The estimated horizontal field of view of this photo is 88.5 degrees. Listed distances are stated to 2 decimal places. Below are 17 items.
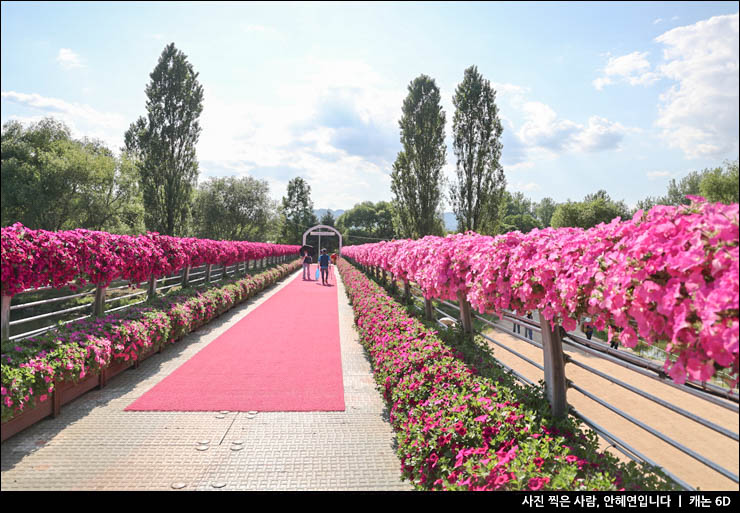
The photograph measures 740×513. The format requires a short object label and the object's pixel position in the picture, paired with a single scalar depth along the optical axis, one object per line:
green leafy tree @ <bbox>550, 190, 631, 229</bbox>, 40.75
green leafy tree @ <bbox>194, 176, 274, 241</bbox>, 40.75
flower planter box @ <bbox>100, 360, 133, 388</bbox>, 5.73
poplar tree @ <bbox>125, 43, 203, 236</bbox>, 21.62
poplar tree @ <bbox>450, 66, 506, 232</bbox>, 22.55
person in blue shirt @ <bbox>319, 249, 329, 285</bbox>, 22.62
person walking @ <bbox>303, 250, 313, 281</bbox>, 24.82
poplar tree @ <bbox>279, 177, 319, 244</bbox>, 62.56
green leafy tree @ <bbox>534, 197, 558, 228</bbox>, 83.37
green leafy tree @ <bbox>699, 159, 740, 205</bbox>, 24.64
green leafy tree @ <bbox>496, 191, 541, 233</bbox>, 22.95
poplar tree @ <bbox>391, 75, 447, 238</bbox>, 25.88
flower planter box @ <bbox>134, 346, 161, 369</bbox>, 6.72
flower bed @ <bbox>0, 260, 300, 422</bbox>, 3.98
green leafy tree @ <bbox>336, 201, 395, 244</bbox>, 68.38
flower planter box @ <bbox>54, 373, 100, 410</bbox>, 4.67
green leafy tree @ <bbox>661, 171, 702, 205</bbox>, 40.53
